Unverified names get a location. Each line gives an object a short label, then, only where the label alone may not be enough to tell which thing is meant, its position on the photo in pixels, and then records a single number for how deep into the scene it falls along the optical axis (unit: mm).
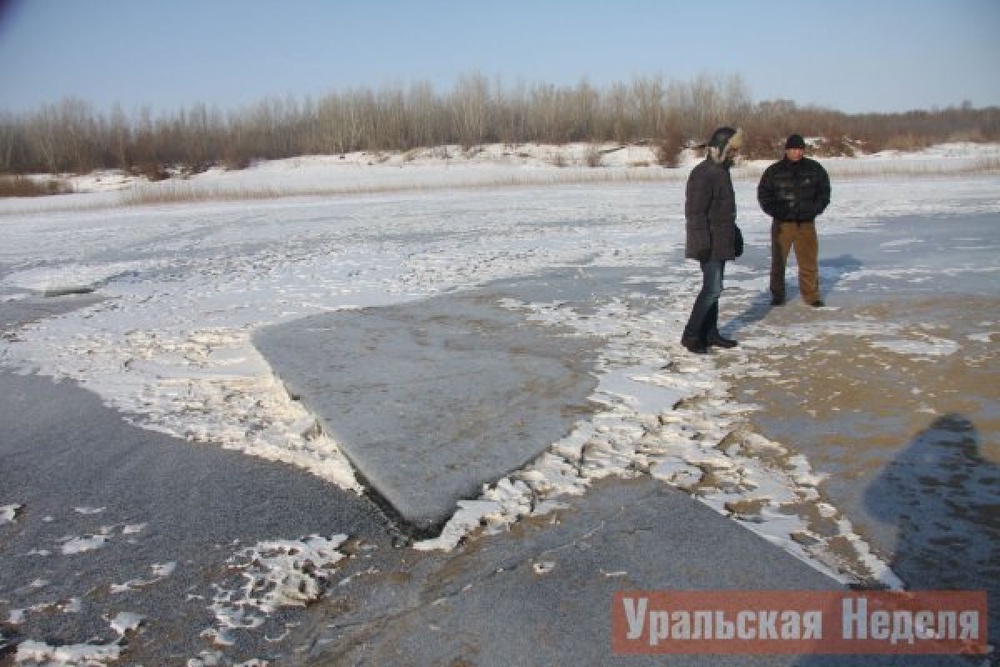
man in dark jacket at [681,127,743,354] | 5449
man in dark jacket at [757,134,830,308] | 7098
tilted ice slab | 3693
